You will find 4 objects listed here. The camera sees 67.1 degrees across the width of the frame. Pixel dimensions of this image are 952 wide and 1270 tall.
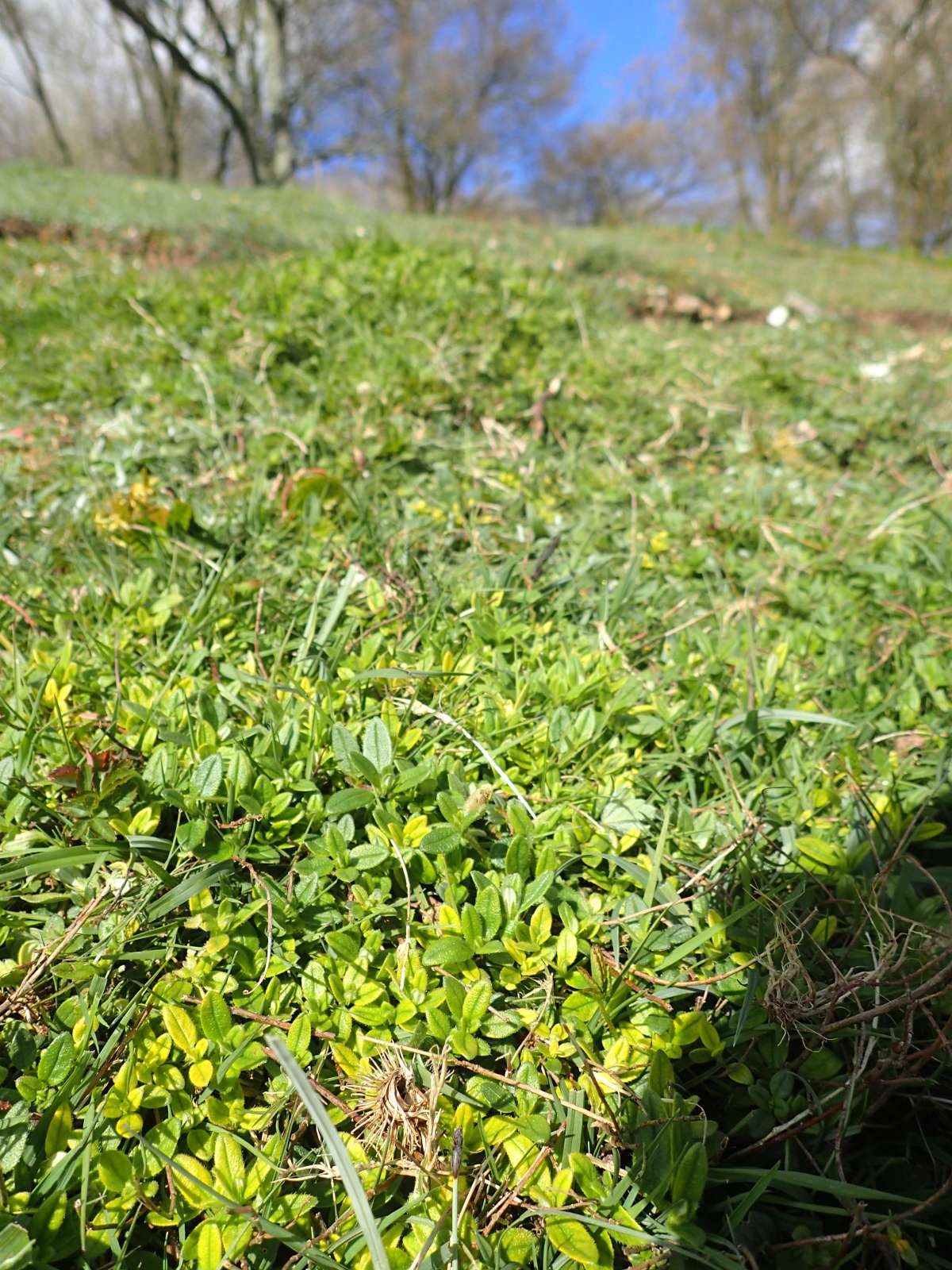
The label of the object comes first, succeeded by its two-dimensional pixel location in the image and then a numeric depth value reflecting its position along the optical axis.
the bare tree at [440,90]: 28.75
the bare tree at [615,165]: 39.84
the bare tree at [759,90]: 26.77
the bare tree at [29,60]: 26.48
